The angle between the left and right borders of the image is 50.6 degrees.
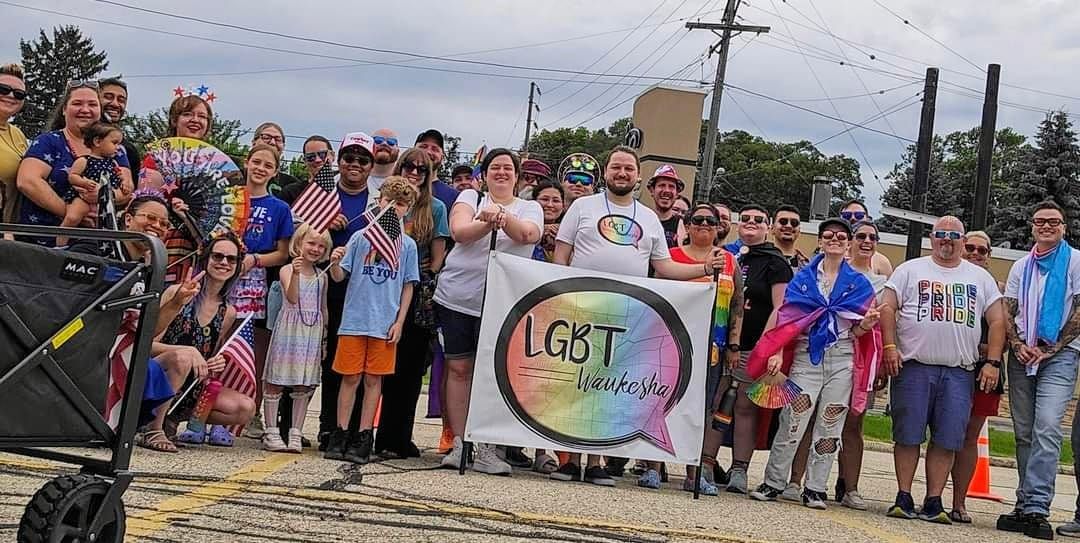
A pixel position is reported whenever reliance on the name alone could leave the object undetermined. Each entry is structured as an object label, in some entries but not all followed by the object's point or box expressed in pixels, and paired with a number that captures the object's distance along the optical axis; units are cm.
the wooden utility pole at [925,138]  2450
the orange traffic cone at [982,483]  991
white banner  722
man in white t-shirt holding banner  741
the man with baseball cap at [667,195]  838
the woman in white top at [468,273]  739
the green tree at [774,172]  8675
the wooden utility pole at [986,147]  2406
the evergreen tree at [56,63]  7431
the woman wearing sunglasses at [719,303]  770
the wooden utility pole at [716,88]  3169
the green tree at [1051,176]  4891
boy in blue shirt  727
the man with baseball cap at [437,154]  841
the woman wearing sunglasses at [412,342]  768
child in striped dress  741
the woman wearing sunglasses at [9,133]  661
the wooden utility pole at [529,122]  6719
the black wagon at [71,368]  337
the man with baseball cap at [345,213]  764
